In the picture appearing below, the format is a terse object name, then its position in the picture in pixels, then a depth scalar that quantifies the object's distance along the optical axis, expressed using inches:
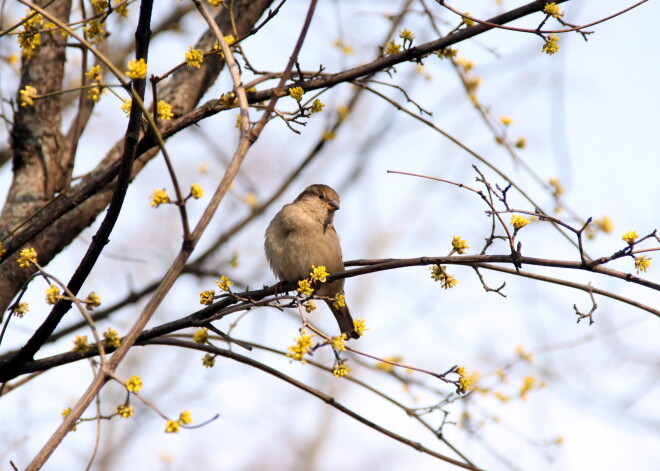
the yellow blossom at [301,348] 176.7
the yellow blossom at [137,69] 175.6
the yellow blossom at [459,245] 215.5
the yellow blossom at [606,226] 378.9
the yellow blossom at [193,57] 213.3
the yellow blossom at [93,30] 268.7
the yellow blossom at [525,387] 415.5
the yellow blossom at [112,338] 223.6
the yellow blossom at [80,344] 229.0
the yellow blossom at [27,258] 213.2
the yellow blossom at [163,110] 207.5
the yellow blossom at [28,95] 236.5
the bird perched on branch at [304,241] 384.5
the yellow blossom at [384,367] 389.2
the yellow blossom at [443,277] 223.9
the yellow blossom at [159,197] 196.6
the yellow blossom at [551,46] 246.1
